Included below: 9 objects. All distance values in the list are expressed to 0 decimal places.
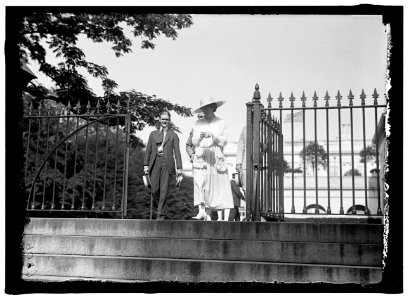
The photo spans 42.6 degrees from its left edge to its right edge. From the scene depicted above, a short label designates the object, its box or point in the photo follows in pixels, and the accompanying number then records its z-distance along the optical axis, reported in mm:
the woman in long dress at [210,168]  9047
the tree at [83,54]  10523
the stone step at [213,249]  6242
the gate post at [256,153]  7770
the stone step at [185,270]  6012
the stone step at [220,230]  6418
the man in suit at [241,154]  8820
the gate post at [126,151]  8633
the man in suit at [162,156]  8969
